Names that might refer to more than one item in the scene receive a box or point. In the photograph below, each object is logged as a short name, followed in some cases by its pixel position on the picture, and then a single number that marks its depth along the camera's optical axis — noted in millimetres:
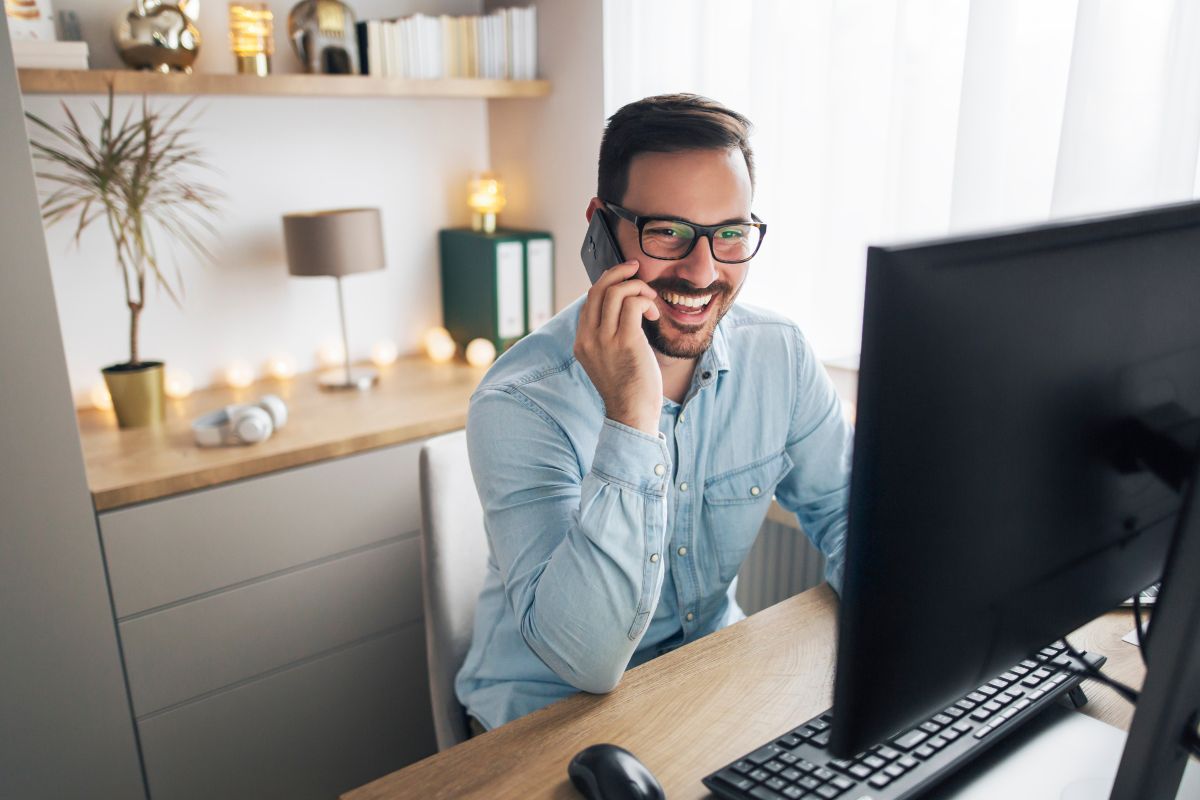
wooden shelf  1847
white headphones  1893
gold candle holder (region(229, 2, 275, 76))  2145
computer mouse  764
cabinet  1771
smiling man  1021
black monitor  522
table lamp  2195
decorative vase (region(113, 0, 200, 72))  1997
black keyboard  770
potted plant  1985
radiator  2070
